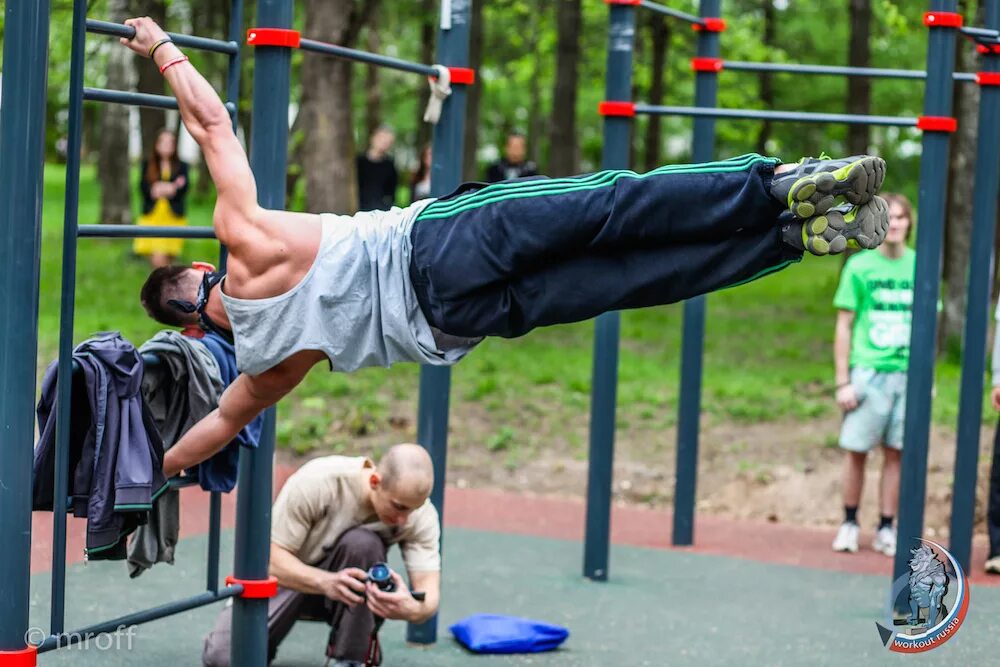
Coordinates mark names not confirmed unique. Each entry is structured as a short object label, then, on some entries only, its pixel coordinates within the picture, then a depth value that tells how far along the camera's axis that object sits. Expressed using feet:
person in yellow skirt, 37.52
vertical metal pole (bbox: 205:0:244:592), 13.58
